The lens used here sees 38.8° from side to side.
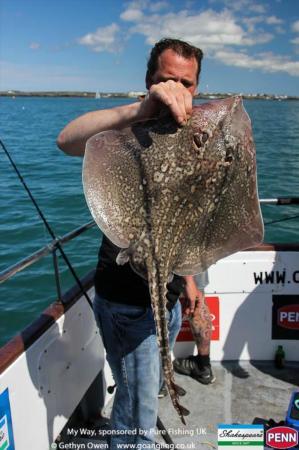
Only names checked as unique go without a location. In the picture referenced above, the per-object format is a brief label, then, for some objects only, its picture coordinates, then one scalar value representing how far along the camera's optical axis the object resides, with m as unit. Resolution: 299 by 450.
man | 1.97
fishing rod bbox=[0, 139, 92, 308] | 2.89
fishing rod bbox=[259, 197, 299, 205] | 3.91
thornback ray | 1.80
